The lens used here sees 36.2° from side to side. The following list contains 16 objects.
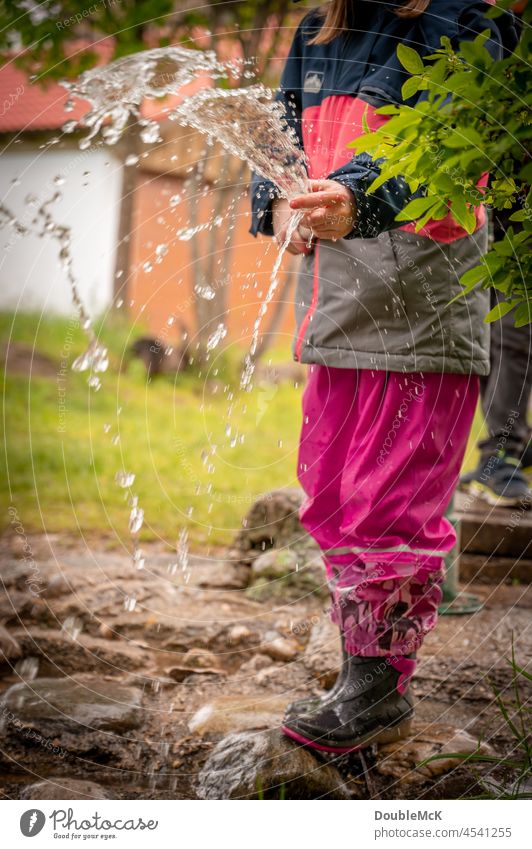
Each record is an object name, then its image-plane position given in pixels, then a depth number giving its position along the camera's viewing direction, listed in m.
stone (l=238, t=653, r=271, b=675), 1.92
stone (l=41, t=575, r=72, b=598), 2.24
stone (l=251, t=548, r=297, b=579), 2.45
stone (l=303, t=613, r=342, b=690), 1.81
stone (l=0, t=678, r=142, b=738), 1.56
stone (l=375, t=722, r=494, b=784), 1.43
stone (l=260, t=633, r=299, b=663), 1.95
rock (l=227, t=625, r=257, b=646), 2.08
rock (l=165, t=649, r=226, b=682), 1.88
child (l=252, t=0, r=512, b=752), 1.42
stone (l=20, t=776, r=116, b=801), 1.31
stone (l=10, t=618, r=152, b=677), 1.90
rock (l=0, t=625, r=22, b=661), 1.83
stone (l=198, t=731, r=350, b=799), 1.37
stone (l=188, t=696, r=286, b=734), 1.59
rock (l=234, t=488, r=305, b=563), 2.53
